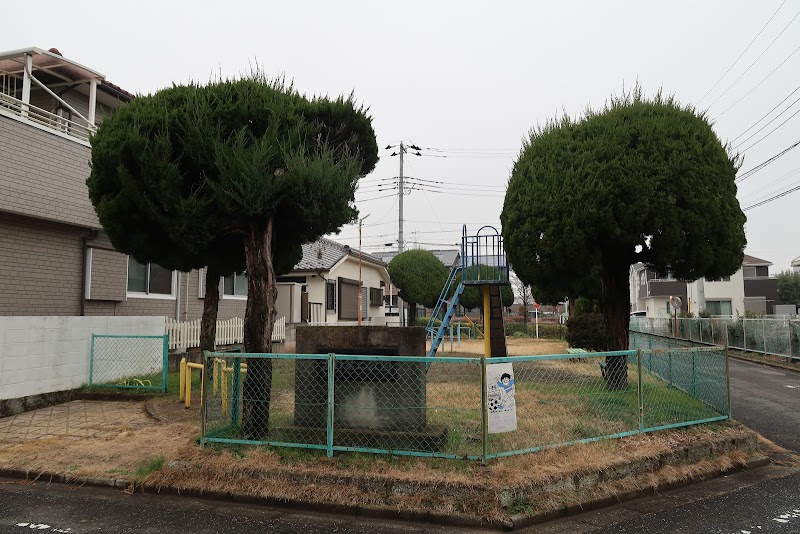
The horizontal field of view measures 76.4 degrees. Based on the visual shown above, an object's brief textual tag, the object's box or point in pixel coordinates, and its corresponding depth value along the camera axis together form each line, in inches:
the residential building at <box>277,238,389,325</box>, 771.4
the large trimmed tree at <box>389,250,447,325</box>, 1119.0
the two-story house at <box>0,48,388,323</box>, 339.9
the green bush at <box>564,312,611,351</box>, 593.0
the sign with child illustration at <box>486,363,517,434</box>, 203.8
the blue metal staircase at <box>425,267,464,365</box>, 538.3
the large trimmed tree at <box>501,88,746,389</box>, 316.2
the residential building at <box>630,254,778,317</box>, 1406.3
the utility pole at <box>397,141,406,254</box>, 1286.9
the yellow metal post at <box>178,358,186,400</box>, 334.6
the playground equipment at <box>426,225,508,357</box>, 487.8
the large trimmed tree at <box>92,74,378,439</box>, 225.9
